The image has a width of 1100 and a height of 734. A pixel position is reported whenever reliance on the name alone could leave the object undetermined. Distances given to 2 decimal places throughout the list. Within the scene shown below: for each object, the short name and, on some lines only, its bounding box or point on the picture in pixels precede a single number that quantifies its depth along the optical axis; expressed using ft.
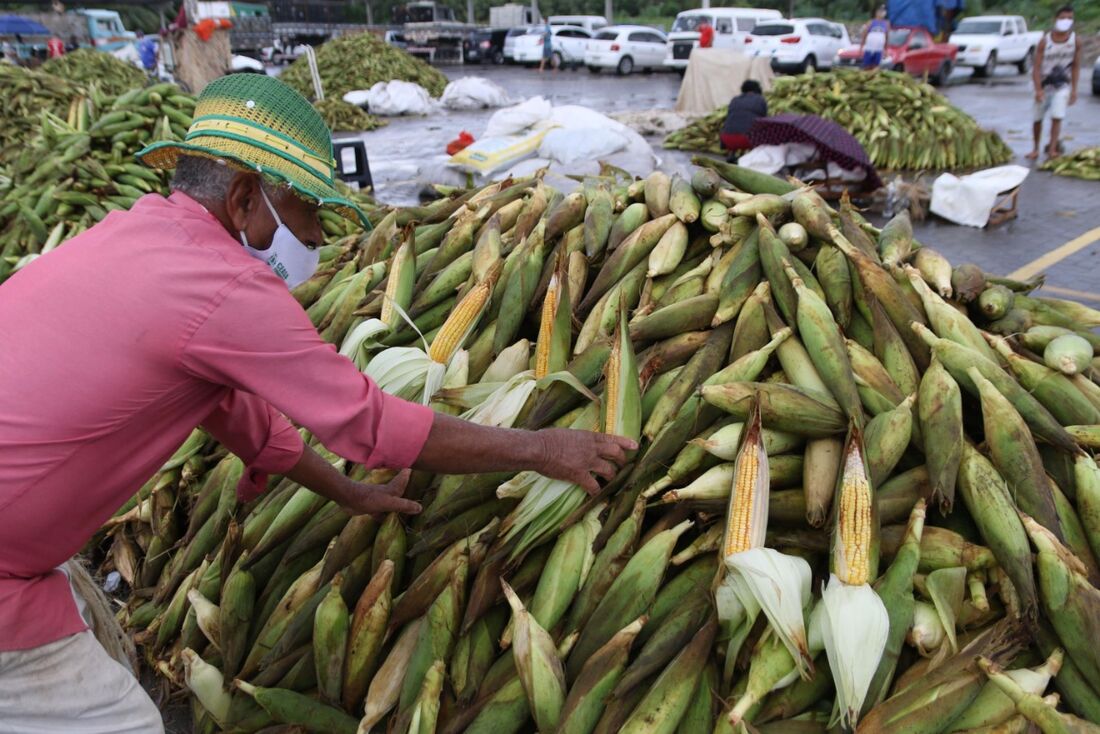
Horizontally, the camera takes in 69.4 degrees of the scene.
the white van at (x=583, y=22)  90.12
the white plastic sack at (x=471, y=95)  54.08
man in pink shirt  4.55
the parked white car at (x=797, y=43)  65.05
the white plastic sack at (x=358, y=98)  53.26
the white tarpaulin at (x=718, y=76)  46.29
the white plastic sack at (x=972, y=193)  24.11
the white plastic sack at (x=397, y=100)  52.19
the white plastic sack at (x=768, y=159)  28.12
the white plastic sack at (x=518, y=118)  27.78
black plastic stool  22.58
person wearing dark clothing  30.89
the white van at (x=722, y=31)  68.83
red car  44.86
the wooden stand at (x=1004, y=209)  24.70
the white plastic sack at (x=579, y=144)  23.07
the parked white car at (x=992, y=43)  65.26
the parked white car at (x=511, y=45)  88.28
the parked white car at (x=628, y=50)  75.87
